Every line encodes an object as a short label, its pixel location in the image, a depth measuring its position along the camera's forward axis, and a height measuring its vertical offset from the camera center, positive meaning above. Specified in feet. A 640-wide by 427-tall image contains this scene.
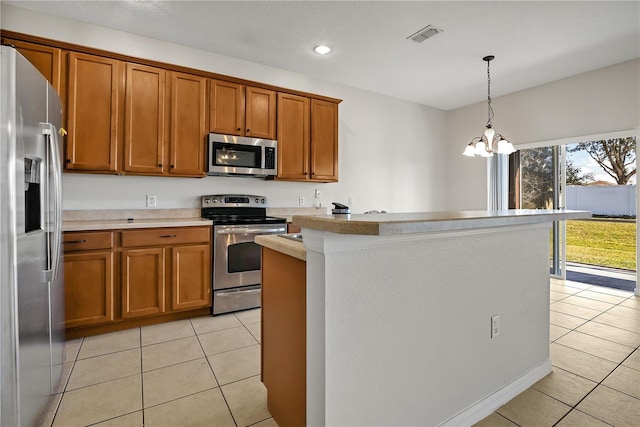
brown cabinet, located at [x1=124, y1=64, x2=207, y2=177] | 9.57 +2.90
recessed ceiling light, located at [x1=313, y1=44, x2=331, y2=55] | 11.06 +5.87
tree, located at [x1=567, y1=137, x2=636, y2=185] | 15.05 +2.83
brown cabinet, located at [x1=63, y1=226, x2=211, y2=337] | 8.18 -1.83
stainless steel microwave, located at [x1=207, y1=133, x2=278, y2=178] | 10.74 +2.05
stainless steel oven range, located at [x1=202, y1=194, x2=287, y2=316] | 10.05 -1.47
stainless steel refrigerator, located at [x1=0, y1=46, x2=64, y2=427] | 4.08 -0.40
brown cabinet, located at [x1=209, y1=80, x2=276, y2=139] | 10.80 +3.71
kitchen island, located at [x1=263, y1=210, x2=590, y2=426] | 3.61 -1.47
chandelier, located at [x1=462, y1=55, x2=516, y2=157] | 10.46 +2.29
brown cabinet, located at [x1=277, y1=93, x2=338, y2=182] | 12.19 +3.00
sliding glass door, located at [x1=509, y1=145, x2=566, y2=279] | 14.47 +1.40
